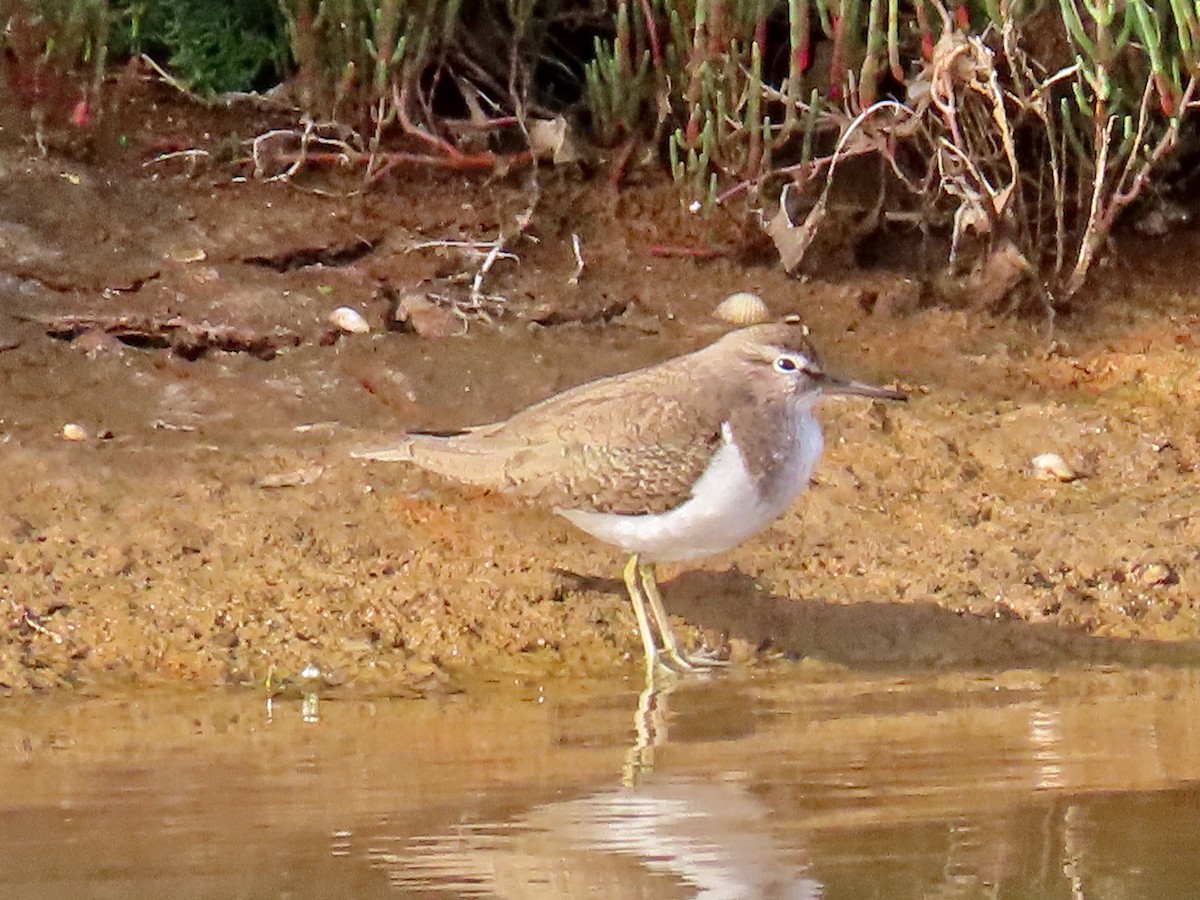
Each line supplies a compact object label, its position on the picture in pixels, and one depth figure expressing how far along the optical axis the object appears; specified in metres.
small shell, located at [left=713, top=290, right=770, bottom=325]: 13.91
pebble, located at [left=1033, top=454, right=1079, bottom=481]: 12.08
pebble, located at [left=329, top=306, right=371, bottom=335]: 13.61
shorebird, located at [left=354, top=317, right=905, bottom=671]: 10.26
